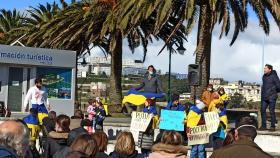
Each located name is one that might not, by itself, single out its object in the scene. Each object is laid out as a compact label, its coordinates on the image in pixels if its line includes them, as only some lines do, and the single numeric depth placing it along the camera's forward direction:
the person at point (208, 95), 15.60
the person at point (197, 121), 12.77
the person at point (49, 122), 10.38
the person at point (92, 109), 18.39
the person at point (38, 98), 15.29
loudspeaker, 19.22
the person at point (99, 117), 17.73
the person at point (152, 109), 14.21
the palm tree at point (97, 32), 30.64
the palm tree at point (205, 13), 23.84
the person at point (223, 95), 15.22
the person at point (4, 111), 23.45
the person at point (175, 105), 14.44
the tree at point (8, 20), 49.53
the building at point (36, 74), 26.25
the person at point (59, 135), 8.34
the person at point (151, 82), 17.25
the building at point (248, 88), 74.07
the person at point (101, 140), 7.12
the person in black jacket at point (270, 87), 14.96
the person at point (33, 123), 13.72
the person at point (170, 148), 5.93
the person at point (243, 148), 4.98
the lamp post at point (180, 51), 29.61
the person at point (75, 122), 10.91
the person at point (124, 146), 6.96
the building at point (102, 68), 77.65
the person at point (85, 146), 5.91
